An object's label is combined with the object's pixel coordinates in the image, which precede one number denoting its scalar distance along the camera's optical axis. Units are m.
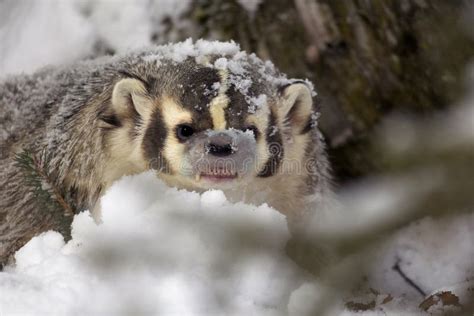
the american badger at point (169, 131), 4.45
